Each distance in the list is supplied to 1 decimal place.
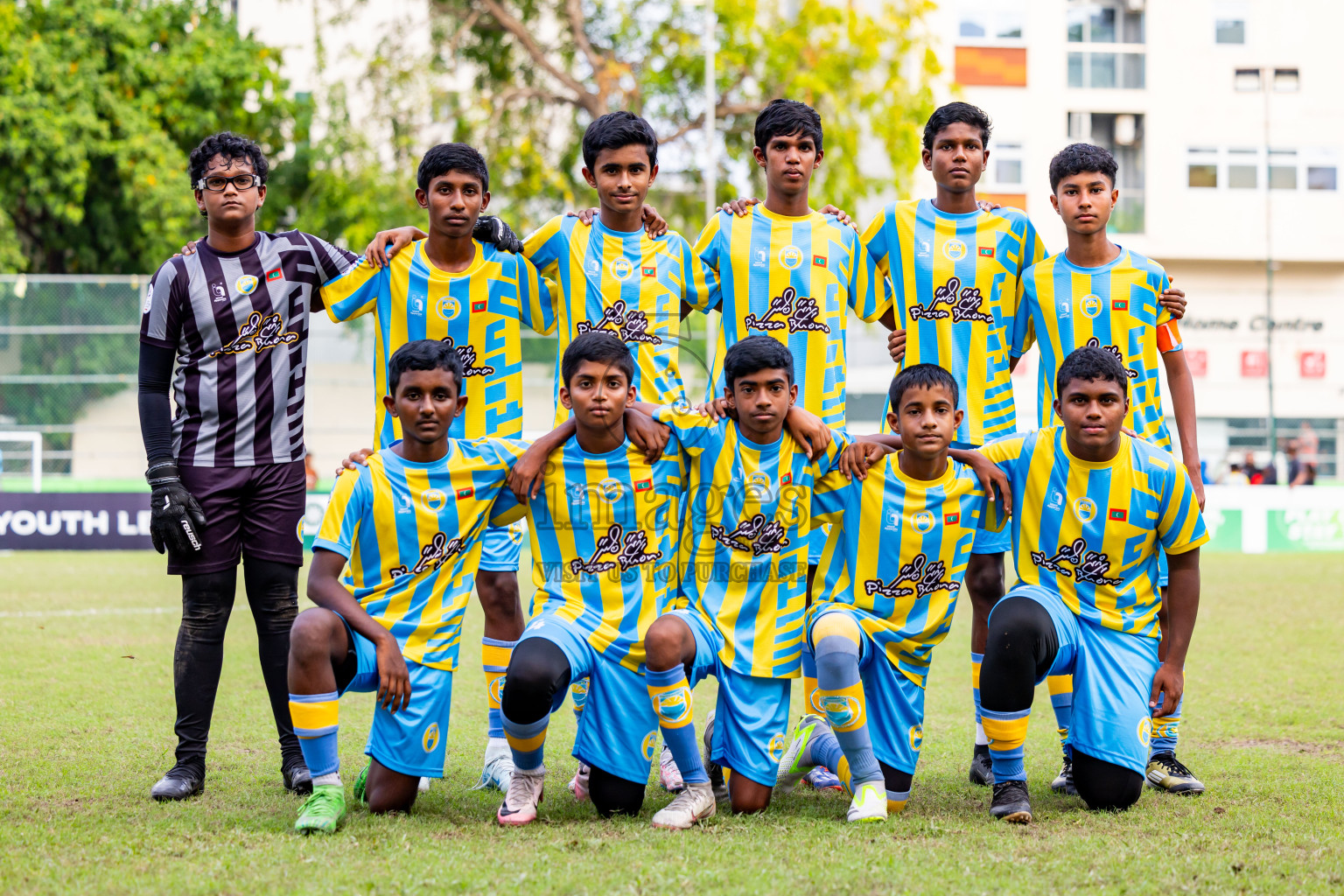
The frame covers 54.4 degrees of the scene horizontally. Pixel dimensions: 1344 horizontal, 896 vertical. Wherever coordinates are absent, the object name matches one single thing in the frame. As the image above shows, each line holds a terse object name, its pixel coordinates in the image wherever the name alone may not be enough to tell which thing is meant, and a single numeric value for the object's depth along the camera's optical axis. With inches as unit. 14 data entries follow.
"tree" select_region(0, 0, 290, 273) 823.7
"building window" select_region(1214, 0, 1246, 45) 1072.8
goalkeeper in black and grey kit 169.0
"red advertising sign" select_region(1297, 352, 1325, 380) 1080.2
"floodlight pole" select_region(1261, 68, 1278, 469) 873.9
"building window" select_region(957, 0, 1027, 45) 1041.5
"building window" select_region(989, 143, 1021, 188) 1039.0
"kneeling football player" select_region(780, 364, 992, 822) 159.0
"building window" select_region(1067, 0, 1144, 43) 1075.9
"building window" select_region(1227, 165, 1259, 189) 1081.2
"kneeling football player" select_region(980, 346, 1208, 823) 155.8
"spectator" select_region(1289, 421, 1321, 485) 795.4
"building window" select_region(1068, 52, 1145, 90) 1072.2
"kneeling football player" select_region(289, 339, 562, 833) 150.3
